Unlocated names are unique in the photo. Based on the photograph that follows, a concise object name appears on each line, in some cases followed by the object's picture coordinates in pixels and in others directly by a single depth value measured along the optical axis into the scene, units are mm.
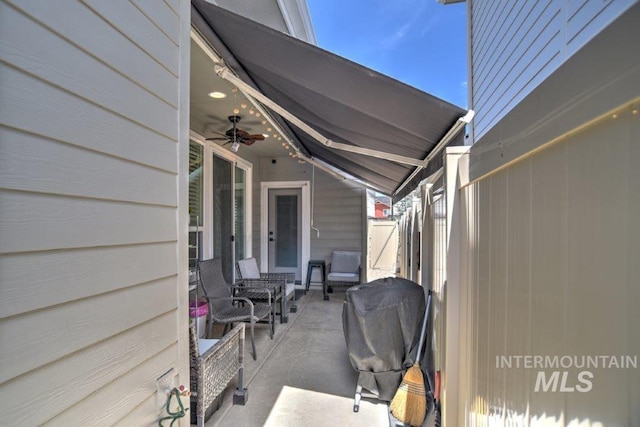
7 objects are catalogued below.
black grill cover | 2055
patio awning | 1674
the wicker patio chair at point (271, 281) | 3965
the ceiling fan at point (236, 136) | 3528
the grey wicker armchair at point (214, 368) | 1683
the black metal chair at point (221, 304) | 2988
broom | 1826
